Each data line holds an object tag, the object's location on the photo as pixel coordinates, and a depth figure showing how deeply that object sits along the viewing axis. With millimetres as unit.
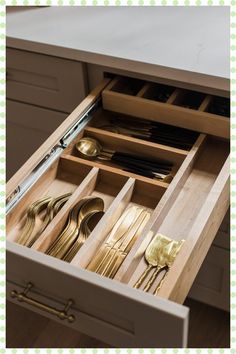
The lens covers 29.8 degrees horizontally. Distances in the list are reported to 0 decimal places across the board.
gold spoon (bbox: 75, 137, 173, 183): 958
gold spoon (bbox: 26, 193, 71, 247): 839
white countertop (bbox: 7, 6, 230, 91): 1014
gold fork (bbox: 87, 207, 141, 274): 772
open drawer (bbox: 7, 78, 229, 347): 618
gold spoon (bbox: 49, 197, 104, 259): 805
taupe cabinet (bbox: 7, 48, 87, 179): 1162
